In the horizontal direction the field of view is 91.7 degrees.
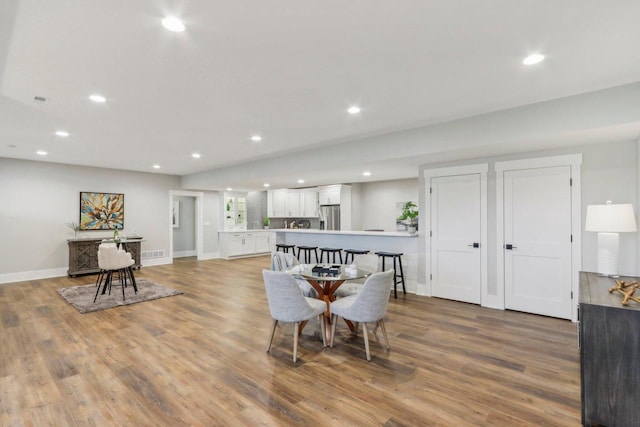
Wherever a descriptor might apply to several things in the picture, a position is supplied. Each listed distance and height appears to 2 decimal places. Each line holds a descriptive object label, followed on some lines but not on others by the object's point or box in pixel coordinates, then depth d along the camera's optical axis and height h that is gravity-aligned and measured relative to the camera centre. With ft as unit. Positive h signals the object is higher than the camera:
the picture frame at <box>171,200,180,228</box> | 34.01 +0.03
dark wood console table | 23.39 -3.12
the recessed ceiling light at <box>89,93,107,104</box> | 10.80 +4.12
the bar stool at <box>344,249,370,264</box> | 19.72 -2.45
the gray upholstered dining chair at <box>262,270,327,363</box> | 9.91 -2.81
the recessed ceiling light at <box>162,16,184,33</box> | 6.54 +4.11
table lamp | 10.05 -0.47
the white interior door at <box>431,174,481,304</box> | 16.08 -1.31
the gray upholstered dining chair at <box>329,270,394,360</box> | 9.97 -2.93
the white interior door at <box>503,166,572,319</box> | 13.60 -1.26
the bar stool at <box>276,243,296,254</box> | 24.63 -2.72
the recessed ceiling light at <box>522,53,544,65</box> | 8.15 +4.12
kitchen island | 18.65 -1.94
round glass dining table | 11.71 -2.46
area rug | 16.05 -4.68
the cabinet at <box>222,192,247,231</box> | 34.24 +0.35
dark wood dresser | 6.56 -3.27
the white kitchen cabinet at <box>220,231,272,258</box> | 33.12 -3.26
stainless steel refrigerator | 31.94 -0.35
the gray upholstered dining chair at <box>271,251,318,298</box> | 16.14 -2.52
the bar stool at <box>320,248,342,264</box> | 21.04 -2.58
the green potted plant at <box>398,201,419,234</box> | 18.02 -0.27
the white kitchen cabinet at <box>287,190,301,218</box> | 35.63 +1.24
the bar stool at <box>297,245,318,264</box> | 22.93 -2.79
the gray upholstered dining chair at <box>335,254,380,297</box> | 13.94 -2.59
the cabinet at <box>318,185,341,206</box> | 31.63 +2.00
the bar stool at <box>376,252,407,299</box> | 17.85 -2.82
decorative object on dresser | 6.99 -1.92
